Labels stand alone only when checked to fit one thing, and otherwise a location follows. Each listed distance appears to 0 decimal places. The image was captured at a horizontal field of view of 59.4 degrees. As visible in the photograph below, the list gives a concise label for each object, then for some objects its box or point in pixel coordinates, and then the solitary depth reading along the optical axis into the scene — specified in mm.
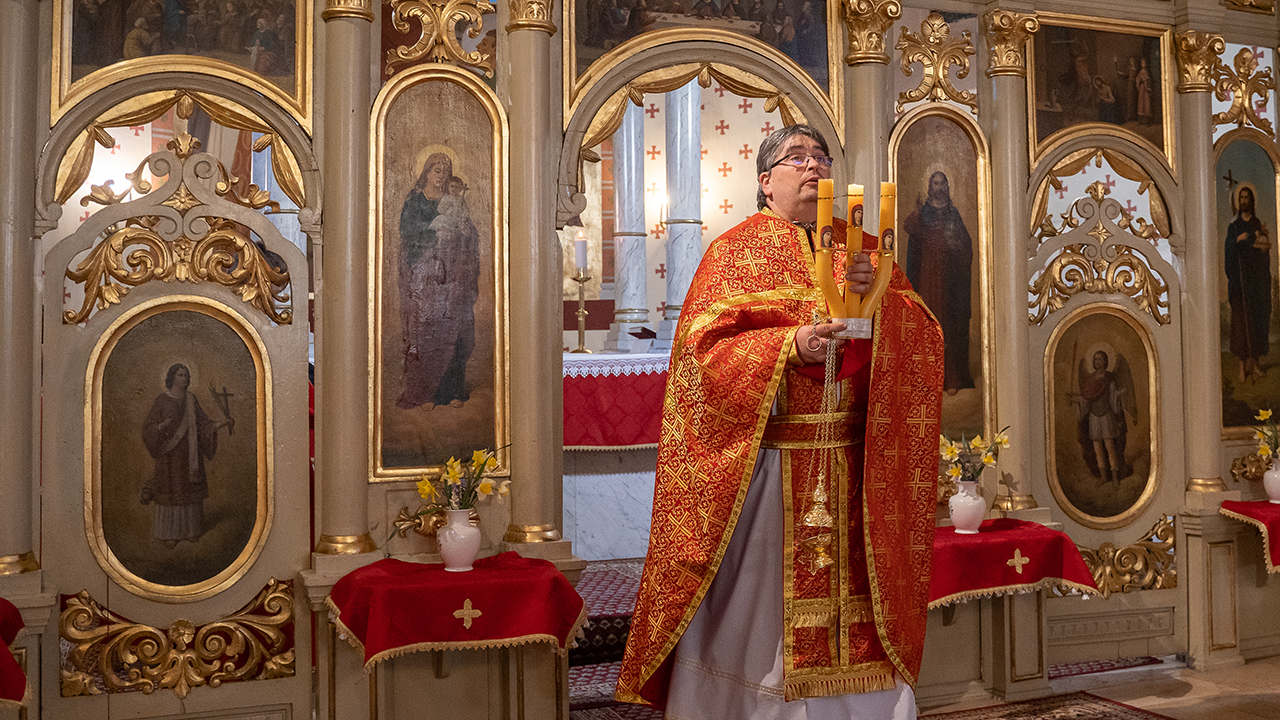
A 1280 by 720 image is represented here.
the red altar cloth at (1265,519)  6727
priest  3670
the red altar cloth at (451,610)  4844
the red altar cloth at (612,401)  8703
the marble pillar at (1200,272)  7125
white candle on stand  9717
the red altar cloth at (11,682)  4125
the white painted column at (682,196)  11102
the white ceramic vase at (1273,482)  7068
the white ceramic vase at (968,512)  6191
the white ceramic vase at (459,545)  5230
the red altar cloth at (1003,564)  5934
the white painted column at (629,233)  11219
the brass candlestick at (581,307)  9609
